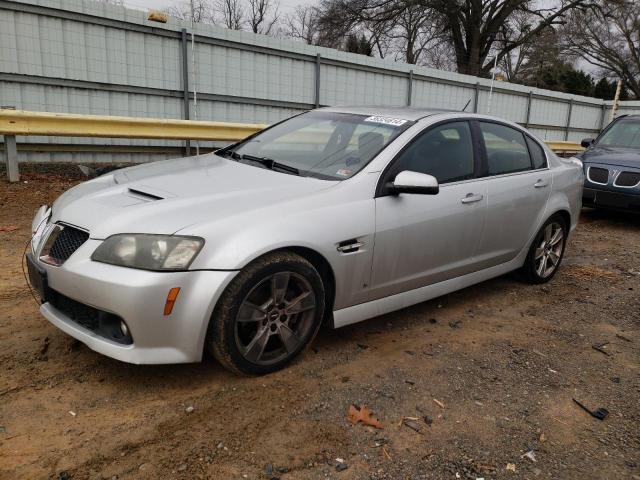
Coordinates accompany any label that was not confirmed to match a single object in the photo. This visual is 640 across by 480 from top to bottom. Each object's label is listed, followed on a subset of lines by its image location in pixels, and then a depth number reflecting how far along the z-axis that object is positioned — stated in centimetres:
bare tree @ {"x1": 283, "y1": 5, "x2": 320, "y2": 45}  3725
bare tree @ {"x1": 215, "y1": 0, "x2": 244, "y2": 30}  4229
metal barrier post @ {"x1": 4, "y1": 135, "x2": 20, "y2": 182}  732
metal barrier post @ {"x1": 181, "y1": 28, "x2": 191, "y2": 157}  984
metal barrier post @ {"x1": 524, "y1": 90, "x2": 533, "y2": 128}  1800
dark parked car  776
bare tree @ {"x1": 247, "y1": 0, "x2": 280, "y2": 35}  4350
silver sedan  271
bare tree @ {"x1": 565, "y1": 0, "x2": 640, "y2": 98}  3566
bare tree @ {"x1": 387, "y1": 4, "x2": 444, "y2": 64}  2852
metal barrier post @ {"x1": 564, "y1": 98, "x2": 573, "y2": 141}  1981
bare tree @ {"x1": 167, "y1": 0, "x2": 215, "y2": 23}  3333
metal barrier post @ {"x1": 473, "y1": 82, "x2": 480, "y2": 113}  1612
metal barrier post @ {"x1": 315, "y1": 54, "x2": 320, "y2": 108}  1177
